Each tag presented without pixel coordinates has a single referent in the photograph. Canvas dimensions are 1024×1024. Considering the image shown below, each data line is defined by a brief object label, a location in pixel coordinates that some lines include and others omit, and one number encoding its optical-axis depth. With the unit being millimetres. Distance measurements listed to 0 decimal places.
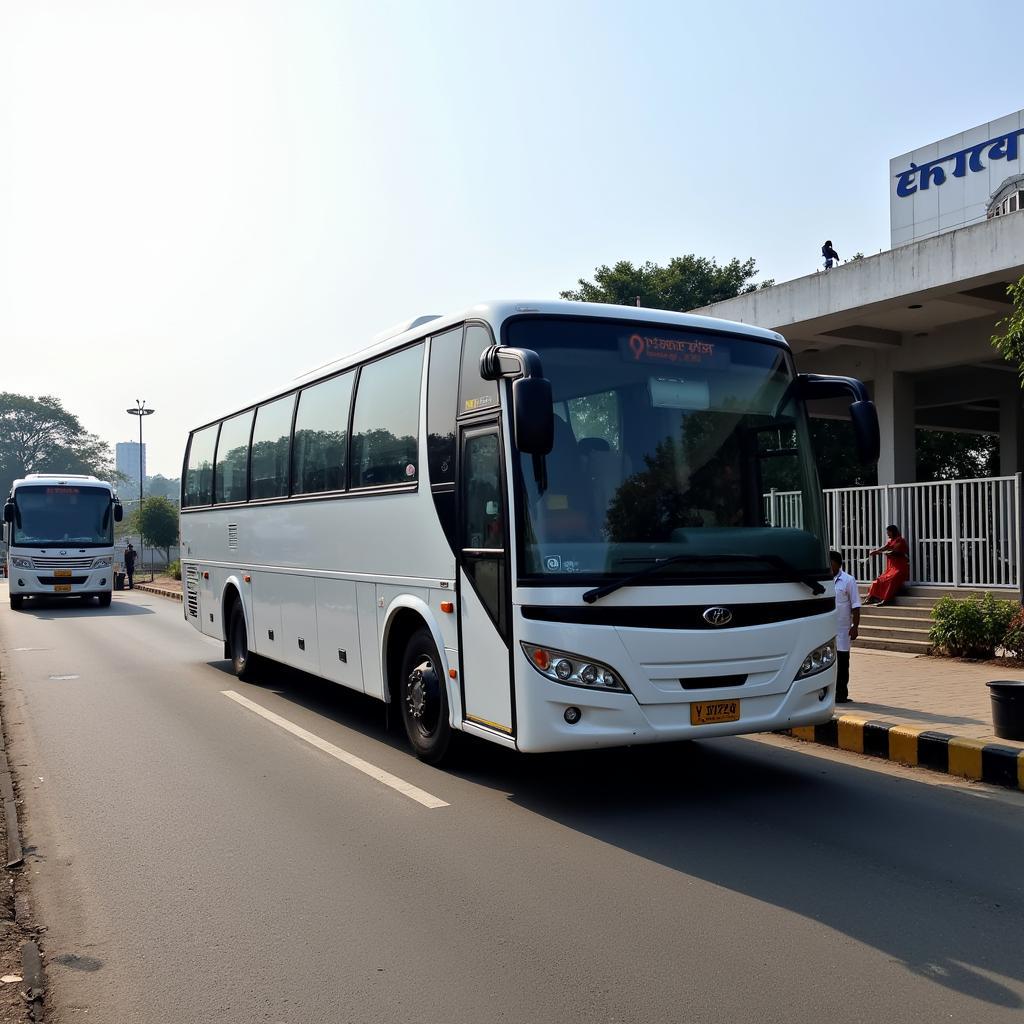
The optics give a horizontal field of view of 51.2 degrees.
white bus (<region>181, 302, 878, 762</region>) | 5949
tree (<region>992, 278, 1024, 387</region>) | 9938
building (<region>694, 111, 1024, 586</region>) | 13766
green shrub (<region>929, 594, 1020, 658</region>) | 12039
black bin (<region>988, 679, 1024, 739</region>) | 7609
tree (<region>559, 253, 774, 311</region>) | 32281
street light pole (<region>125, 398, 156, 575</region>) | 53281
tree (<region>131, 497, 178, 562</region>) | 48000
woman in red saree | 14578
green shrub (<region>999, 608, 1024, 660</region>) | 11648
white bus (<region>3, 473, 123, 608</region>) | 25750
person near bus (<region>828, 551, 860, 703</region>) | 9477
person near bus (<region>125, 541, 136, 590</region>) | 39562
